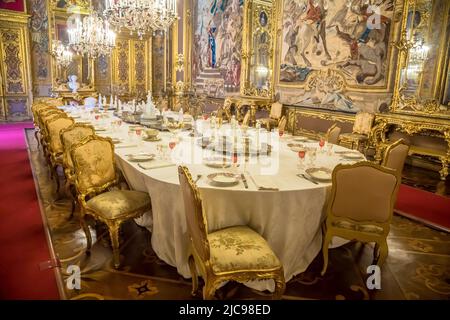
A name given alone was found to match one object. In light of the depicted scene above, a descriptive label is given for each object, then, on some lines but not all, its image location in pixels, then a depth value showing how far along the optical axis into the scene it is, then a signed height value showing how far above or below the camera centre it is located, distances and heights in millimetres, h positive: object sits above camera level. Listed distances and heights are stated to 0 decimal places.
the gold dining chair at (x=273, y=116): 8523 -680
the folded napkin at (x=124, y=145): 3947 -692
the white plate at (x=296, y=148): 3831 -646
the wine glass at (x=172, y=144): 3320 -553
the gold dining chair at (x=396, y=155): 3234 -574
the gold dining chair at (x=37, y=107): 6369 -494
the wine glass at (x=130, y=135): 4328 -624
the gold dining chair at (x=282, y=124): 5023 -500
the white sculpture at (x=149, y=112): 5652 -438
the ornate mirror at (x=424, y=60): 5543 +567
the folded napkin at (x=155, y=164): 3027 -697
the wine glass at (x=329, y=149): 3721 -626
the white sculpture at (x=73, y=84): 11531 -34
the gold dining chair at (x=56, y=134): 4629 -687
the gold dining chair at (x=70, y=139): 3630 -583
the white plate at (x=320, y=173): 2738 -673
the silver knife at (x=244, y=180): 2568 -703
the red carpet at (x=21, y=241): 2576 -1511
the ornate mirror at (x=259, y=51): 9180 +1011
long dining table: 2529 -849
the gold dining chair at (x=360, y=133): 6520 -779
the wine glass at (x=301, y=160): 3063 -626
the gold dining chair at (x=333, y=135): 4418 -556
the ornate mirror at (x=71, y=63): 11227 +842
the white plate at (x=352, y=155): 3615 -667
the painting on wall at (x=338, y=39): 6473 +1078
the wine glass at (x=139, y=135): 4309 -646
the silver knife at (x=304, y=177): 2713 -695
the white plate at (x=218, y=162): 3076 -679
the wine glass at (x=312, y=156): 3178 -602
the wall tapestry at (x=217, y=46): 10266 +1311
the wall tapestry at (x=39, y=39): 11016 +1350
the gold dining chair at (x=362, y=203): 2488 -824
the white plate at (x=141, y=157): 3260 -680
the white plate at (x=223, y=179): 2557 -688
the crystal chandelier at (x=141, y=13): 4848 +1032
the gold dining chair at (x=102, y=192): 2883 -978
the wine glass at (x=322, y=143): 3713 -553
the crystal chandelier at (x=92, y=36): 7324 +1018
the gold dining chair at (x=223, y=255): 2068 -1042
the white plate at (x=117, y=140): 4181 -684
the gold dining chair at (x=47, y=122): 4729 -569
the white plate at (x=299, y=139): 4477 -632
